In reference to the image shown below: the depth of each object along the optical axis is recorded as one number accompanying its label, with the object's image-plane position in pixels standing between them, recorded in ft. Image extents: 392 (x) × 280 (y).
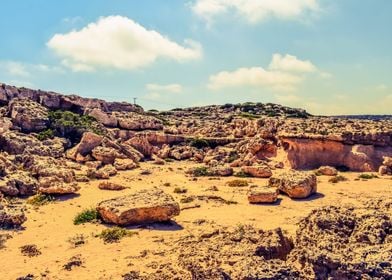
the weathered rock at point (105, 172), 84.33
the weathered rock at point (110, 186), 74.28
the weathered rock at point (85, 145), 103.11
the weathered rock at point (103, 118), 138.72
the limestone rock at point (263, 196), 61.77
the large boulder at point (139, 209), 47.83
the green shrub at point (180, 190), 72.59
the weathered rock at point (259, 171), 88.33
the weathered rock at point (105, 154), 100.32
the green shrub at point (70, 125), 119.24
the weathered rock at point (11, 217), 49.14
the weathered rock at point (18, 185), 62.69
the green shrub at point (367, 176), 84.03
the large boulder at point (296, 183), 64.75
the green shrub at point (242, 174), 88.58
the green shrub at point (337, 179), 80.94
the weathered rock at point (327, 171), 88.58
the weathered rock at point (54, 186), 63.82
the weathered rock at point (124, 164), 97.76
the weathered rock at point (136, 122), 139.44
